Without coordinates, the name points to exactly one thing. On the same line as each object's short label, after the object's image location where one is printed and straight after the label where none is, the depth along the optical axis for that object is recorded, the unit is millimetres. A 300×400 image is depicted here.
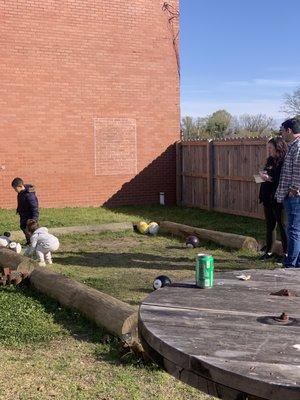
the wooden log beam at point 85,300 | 5121
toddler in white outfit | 8461
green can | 3551
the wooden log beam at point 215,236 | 9867
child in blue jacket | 10102
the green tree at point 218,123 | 35812
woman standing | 8547
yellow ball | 12297
